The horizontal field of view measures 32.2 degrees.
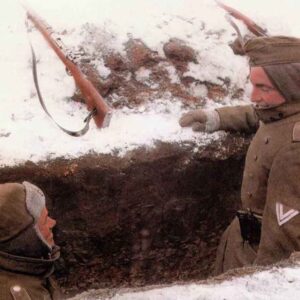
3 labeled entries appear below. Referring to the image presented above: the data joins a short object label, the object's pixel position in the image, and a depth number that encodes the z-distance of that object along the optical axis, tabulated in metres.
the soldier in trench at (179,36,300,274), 2.34
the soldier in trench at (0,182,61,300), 1.97
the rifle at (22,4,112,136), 3.16
